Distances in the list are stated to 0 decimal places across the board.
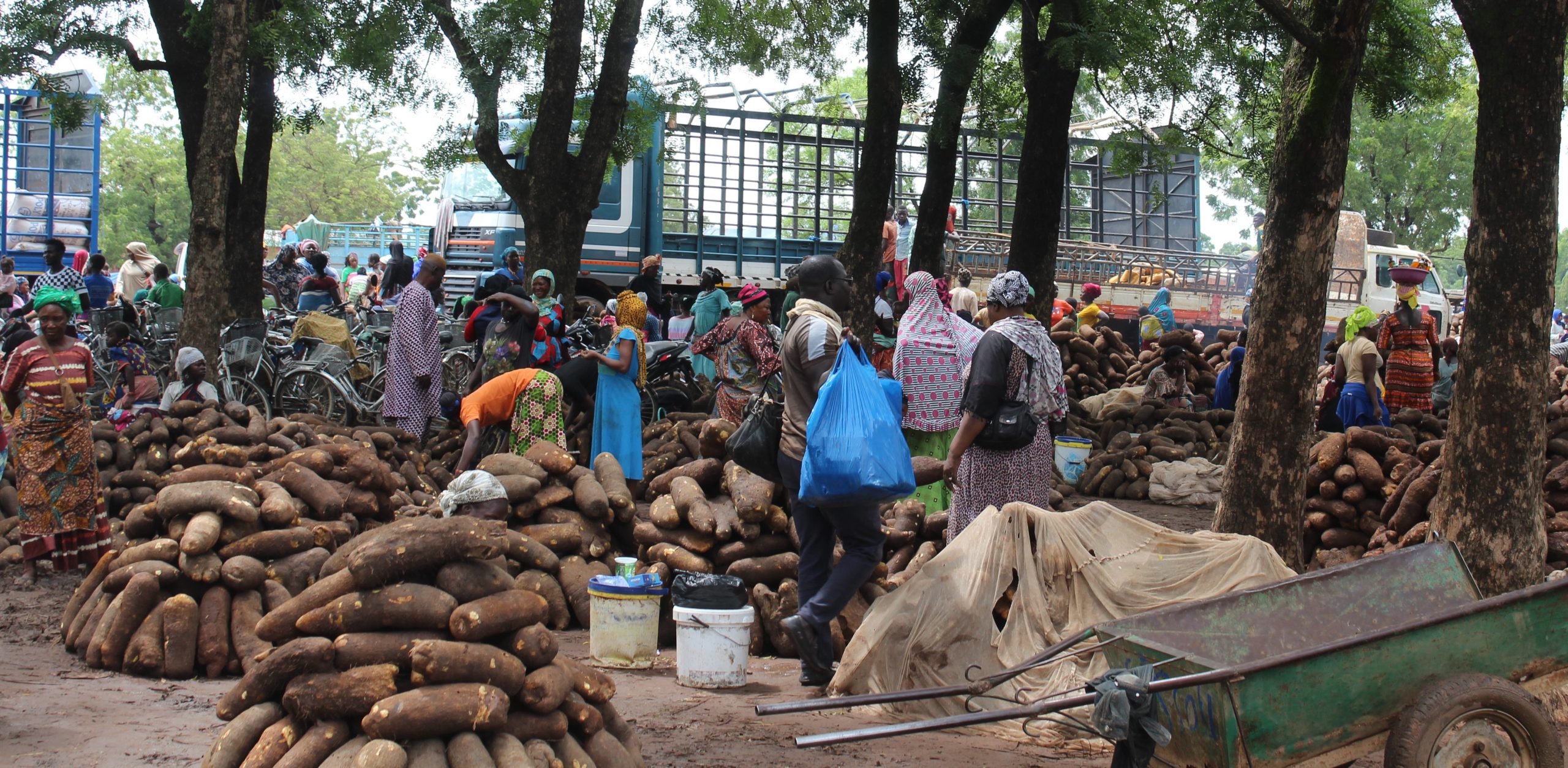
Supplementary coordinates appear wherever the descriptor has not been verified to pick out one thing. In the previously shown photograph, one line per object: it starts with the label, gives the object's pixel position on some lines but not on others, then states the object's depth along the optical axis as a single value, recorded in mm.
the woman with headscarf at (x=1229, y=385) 12978
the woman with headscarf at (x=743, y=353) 9695
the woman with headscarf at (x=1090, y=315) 17188
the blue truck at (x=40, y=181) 18141
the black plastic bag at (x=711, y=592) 5859
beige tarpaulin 5391
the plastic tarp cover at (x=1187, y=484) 10984
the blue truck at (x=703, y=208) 17562
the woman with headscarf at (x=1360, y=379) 10477
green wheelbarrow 3781
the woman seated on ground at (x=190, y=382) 9422
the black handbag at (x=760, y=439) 5770
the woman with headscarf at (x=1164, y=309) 18875
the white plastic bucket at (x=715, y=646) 5703
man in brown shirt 5453
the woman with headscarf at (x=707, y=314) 14805
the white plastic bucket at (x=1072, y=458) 11500
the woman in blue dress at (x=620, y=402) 9477
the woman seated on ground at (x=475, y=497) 5312
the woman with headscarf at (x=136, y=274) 16141
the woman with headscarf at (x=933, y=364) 7863
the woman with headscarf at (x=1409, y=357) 10930
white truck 19766
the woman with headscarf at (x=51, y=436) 7570
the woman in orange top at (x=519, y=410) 8852
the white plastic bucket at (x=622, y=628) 6039
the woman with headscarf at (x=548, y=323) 10758
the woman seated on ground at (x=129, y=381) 9688
